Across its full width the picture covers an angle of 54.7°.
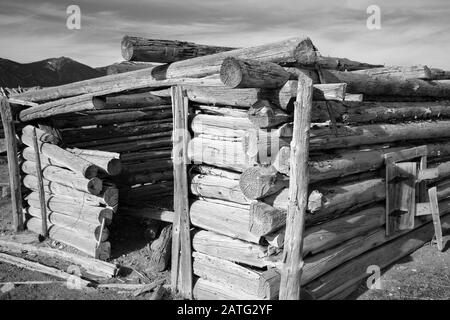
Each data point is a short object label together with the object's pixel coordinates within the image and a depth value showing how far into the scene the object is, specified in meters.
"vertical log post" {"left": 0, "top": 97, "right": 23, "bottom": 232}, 8.92
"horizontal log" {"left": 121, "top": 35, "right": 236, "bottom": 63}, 5.40
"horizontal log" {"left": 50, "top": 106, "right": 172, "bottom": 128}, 8.67
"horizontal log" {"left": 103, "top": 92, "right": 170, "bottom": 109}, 8.23
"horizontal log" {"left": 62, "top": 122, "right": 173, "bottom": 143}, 8.93
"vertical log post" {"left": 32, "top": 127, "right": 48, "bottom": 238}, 8.53
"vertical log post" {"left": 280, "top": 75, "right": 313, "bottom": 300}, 4.59
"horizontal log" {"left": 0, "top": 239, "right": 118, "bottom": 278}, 7.00
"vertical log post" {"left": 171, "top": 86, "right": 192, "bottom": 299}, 5.81
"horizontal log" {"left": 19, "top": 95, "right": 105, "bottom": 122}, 6.86
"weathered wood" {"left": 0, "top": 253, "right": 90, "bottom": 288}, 6.61
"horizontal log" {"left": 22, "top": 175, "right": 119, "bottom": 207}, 7.57
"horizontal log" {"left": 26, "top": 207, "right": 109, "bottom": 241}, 7.58
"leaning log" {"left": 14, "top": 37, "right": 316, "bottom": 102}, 4.89
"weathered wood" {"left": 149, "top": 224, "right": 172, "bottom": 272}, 7.03
